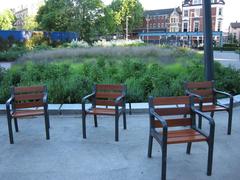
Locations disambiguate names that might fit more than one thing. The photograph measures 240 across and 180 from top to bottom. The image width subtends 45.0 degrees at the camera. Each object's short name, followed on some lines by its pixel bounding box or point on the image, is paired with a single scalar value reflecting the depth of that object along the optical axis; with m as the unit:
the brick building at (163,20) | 83.09
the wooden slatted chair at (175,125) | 3.50
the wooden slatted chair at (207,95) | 5.25
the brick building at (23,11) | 102.71
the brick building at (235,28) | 78.12
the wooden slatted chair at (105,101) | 5.02
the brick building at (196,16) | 71.06
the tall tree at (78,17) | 40.75
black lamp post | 6.58
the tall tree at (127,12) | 69.62
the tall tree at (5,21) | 48.34
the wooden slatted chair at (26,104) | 4.85
